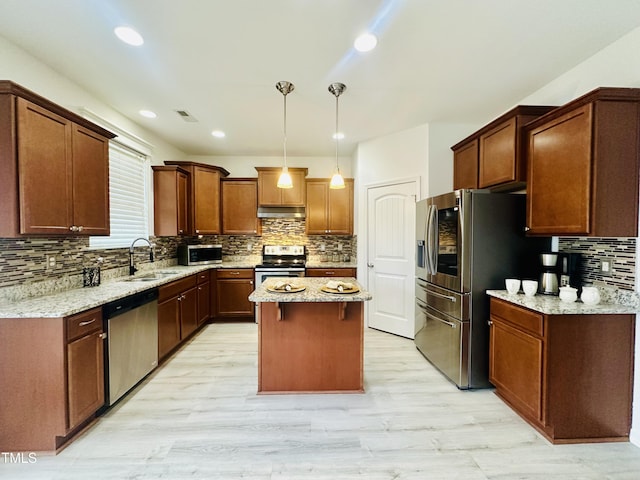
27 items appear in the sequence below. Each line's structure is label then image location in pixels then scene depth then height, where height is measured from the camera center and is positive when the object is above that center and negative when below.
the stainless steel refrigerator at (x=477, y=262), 2.41 -0.24
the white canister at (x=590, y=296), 1.88 -0.42
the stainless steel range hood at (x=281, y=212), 4.50 +0.38
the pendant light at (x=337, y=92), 2.52 +1.37
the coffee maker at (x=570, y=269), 2.16 -0.27
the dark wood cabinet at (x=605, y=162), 1.77 +0.49
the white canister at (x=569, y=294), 1.95 -0.43
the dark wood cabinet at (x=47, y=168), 1.71 +0.48
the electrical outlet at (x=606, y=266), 1.97 -0.23
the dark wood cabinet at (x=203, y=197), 4.19 +0.60
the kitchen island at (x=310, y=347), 2.41 -0.99
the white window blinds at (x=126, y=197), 3.12 +0.48
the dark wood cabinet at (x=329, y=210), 4.56 +0.42
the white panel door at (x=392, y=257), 3.59 -0.30
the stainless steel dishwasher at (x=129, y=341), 2.12 -0.92
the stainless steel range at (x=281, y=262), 4.11 -0.44
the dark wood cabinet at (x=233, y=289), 4.24 -0.84
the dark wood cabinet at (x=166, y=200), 3.81 +0.49
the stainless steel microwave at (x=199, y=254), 4.18 -0.31
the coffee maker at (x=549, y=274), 2.17 -0.32
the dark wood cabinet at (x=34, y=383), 1.71 -0.94
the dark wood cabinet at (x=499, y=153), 2.30 +0.78
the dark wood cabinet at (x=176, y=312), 2.88 -0.92
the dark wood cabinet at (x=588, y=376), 1.84 -0.95
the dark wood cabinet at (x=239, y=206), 4.59 +0.49
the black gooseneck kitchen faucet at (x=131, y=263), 3.25 -0.33
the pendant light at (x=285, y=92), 2.49 +1.37
